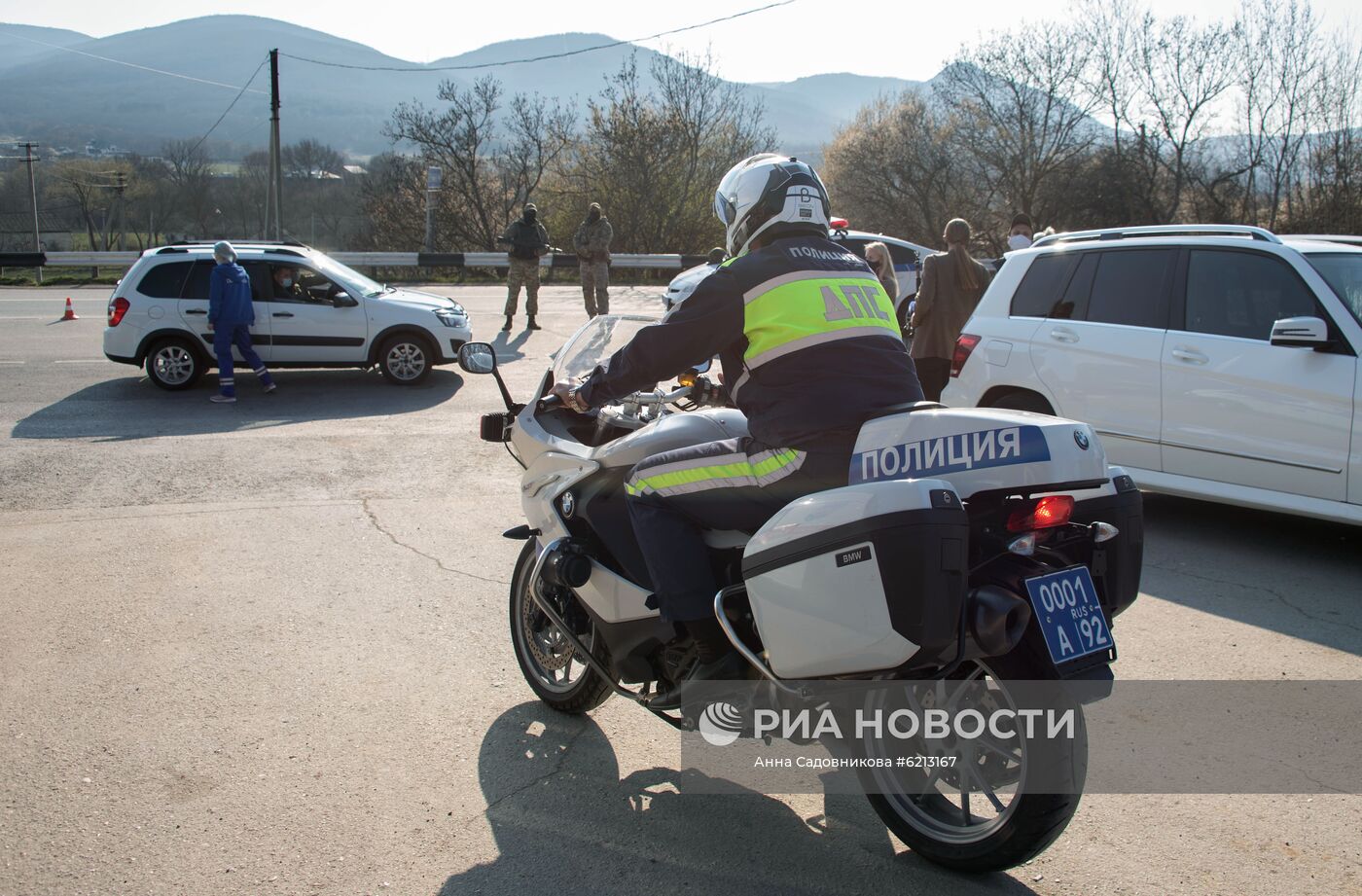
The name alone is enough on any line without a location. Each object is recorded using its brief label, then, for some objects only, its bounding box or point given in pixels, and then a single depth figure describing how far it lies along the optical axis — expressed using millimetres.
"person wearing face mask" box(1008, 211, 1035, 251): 11909
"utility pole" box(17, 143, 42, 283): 42500
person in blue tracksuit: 12027
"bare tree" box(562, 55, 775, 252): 35156
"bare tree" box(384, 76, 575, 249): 39438
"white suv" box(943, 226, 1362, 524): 6148
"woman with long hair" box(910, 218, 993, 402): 9695
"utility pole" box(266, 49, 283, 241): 33562
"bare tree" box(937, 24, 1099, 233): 35531
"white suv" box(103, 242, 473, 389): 12648
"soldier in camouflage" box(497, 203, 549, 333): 17531
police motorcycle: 2682
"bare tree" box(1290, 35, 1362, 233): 29250
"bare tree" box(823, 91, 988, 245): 37719
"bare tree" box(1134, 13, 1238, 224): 33188
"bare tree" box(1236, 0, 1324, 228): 31047
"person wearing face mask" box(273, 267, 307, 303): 13000
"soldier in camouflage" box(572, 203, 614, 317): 18141
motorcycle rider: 3248
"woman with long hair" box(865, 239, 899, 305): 9883
